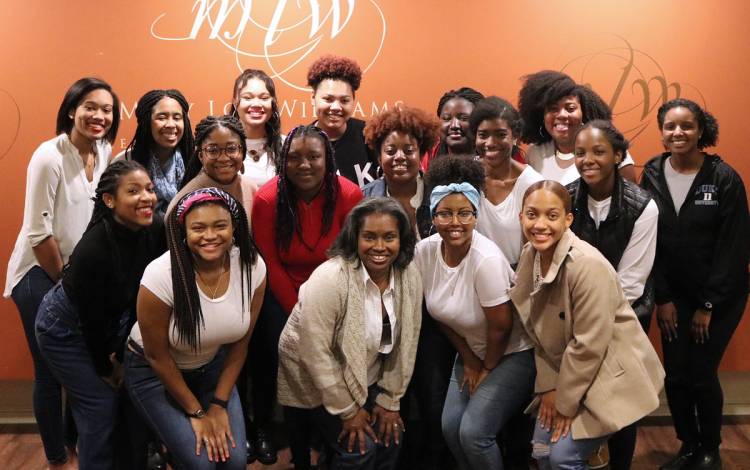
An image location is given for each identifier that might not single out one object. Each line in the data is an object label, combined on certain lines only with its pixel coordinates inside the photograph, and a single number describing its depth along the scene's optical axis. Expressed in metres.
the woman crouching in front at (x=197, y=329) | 2.43
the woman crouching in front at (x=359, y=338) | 2.57
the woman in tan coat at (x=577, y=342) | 2.39
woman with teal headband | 2.60
